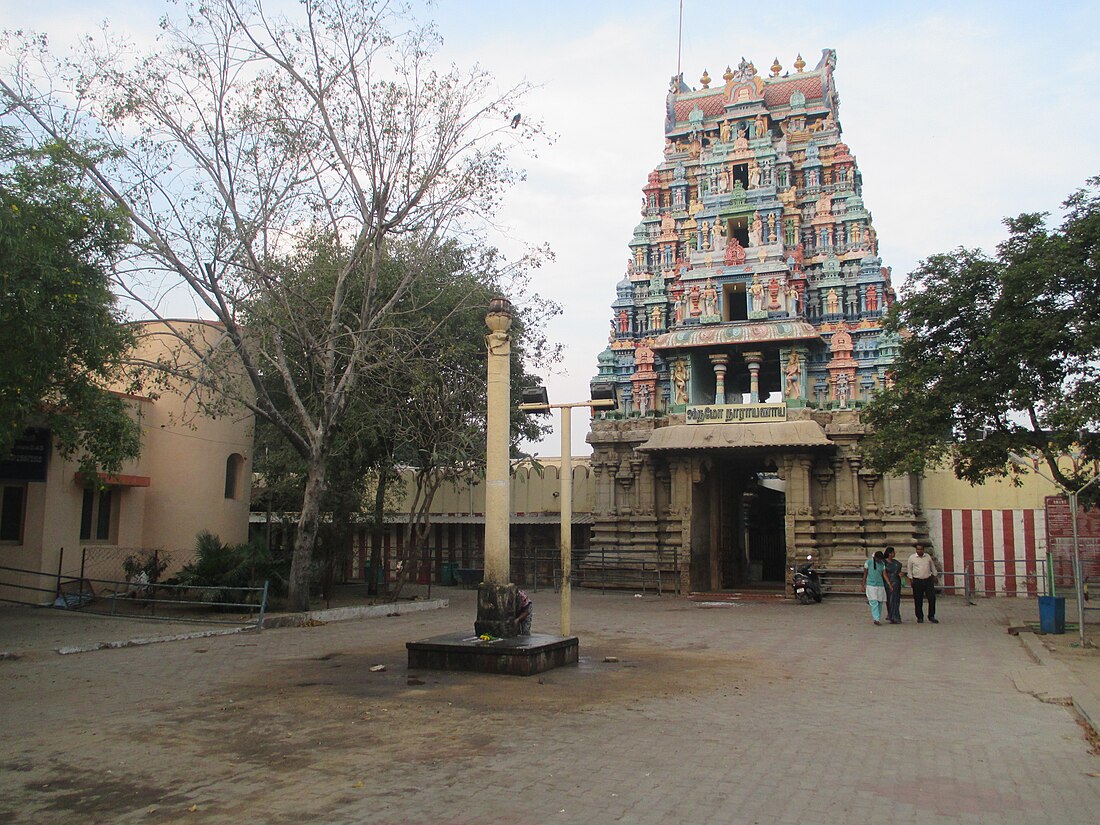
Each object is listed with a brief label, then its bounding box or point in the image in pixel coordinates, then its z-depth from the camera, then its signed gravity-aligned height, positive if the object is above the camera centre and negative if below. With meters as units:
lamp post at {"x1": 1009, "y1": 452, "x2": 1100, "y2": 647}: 13.43 -0.73
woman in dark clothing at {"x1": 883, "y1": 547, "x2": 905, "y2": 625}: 17.14 -1.26
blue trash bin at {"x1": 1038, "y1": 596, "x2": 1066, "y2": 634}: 15.19 -1.55
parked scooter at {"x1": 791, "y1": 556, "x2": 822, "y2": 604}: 22.58 -1.58
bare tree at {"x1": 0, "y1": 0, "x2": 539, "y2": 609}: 15.80 +5.39
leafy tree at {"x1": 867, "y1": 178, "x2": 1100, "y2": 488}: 15.18 +3.06
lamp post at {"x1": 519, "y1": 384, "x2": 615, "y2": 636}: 11.94 +1.05
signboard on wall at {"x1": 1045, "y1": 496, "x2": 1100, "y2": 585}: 22.91 -0.32
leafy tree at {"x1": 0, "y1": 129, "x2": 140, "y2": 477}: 11.30 +3.12
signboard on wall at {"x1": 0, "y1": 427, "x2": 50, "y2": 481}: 17.92 +1.23
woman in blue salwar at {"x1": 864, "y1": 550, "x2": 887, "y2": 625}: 17.09 -1.19
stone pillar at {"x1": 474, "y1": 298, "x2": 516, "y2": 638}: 11.19 +0.39
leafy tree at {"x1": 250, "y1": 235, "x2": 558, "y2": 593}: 19.14 +2.85
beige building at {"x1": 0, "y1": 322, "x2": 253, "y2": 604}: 18.34 +0.43
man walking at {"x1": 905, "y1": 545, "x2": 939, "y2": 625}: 17.16 -1.05
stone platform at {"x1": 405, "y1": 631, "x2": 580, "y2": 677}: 10.25 -1.58
